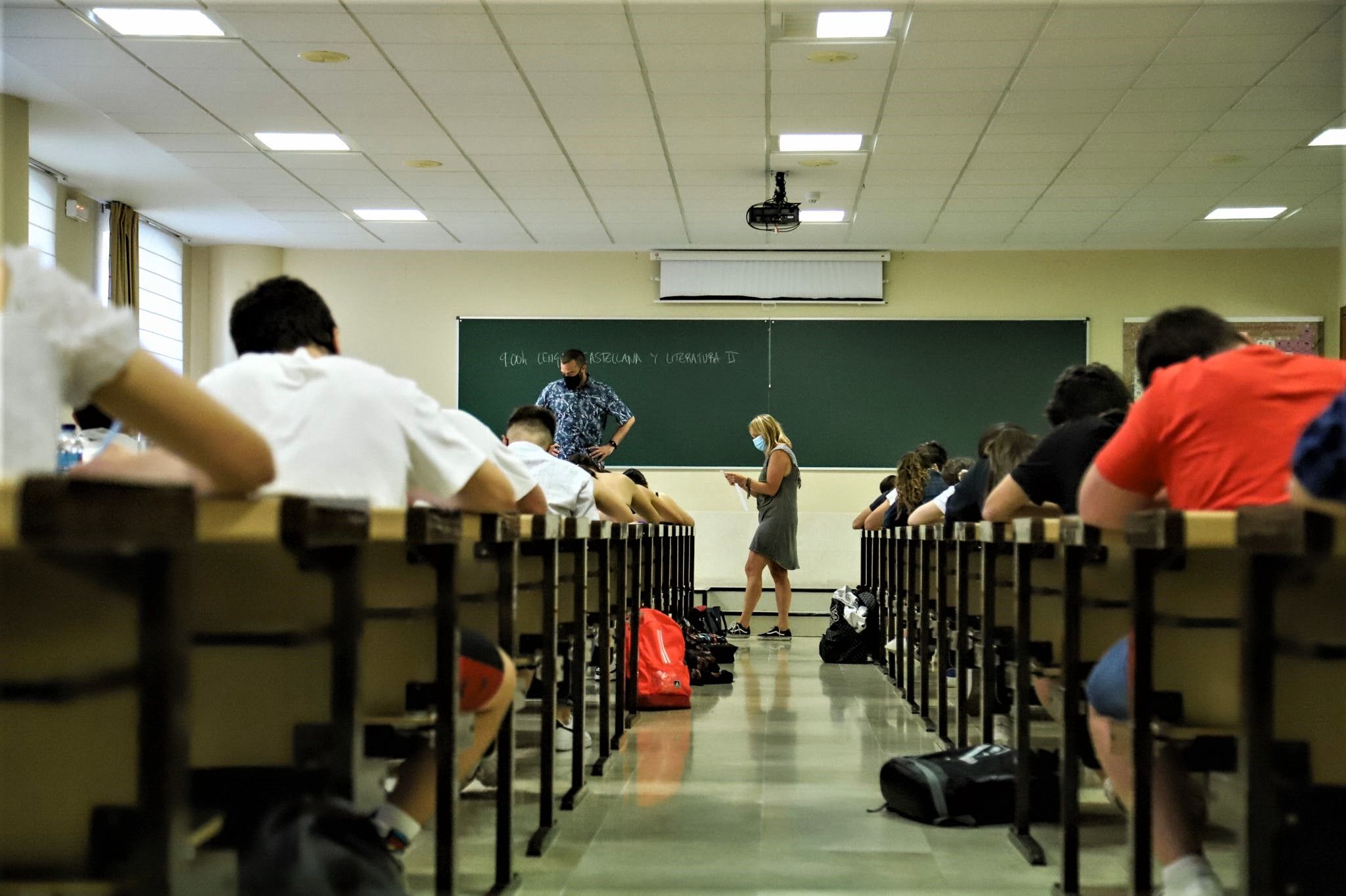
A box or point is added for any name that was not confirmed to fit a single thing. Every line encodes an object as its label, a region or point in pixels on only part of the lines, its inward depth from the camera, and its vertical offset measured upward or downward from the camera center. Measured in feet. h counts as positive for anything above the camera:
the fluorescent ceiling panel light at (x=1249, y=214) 29.48 +5.86
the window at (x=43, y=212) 26.89 +5.29
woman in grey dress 27.78 -1.01
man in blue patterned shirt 26.37 +1.37
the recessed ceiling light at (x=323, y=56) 19.43 +6.11
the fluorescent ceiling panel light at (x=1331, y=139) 23.34 +6.00
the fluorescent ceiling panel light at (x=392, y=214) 30.32 +5.92
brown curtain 29.53 +4.82
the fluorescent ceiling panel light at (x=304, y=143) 24.08 +6.04
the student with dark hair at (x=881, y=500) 28.23 -0.58
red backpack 16.78 -2.52
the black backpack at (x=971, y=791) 9.82 -2.40
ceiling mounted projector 25.96 +5.07
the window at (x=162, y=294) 31.81 +4.33
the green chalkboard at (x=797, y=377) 34.37 +2.49
